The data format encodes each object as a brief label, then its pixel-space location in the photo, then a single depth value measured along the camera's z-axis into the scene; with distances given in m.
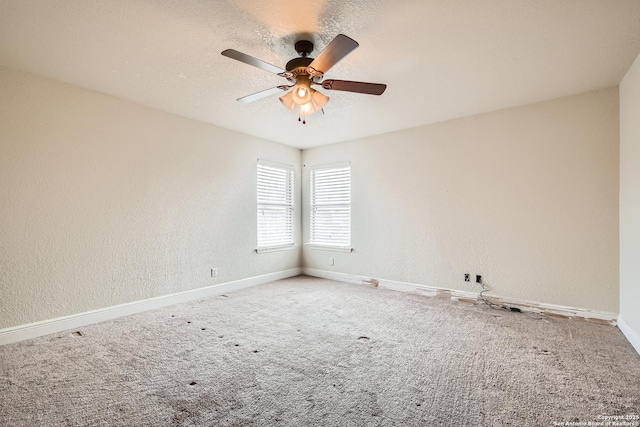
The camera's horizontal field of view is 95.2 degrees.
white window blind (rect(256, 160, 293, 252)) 4.82
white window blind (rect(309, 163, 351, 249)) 4.96
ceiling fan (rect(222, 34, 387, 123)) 1.93
